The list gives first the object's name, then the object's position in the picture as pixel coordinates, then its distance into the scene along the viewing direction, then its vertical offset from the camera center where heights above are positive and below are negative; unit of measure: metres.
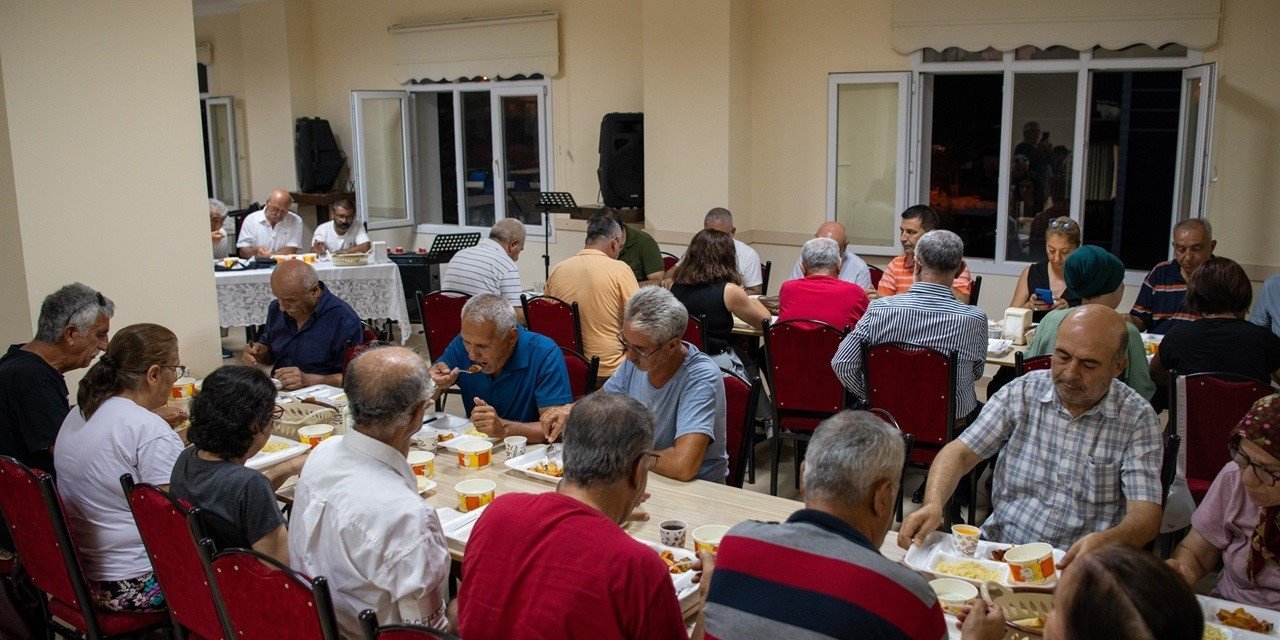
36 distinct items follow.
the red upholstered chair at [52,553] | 2.92 -1.12
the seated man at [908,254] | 6.62 -0.60
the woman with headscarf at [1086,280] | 4.38 -0.52
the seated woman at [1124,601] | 1.47 -0.63
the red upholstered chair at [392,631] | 1.89 -0.87
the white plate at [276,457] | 3.46 -0.97
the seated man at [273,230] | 9.03 -0.56
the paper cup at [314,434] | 3.70 -0.95
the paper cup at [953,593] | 2.29 -0.97
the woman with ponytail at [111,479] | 3.10 -0.92
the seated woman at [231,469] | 2.70 -0.79
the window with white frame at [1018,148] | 7.62 +0.08
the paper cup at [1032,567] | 2.46 -0.96
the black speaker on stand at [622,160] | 9.24 +0.02
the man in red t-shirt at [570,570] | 1.96 -0.77
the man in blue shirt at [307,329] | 4.77 -0.75
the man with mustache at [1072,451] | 2.86 -0.83
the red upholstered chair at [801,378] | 4.75 -1.00
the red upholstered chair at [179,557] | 2.59 -1.00
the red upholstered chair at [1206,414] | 3.78 -0.95
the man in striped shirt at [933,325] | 4.38 -0.69
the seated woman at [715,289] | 5.48 -0.67
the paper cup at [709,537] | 2.63 -0.95
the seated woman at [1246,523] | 2.44 -0.90
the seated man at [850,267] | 6.79 -0.69
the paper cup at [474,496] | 3.00 -0.94
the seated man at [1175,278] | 5.70 -0.67
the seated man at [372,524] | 2.37 -0.82
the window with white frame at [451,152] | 10.42 +0.13
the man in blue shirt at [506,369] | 3.84 -0.77
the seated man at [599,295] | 5.57 -0.70
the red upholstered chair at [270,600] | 2.18 -0.93
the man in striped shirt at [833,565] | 1.78 -0.71
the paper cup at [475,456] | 3.38 -0.94
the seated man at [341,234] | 8.67 -0.57
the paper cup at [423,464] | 3.29 -0.94
